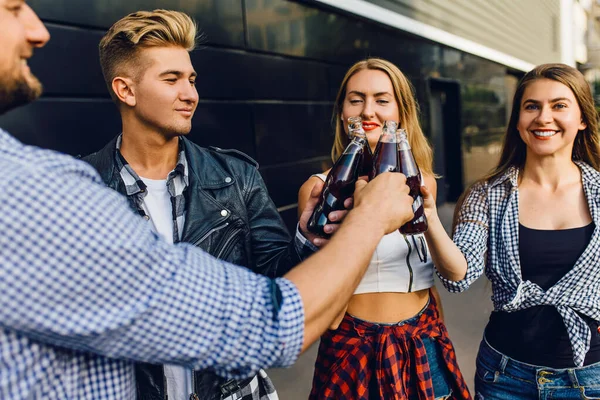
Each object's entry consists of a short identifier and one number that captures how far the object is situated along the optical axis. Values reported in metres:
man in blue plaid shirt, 0.90
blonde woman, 2.12
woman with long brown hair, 2.04
